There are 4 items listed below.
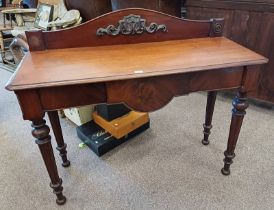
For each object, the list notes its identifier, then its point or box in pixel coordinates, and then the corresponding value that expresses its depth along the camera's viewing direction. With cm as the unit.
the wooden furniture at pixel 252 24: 170
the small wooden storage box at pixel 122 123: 154
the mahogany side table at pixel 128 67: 85
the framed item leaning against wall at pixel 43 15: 267
